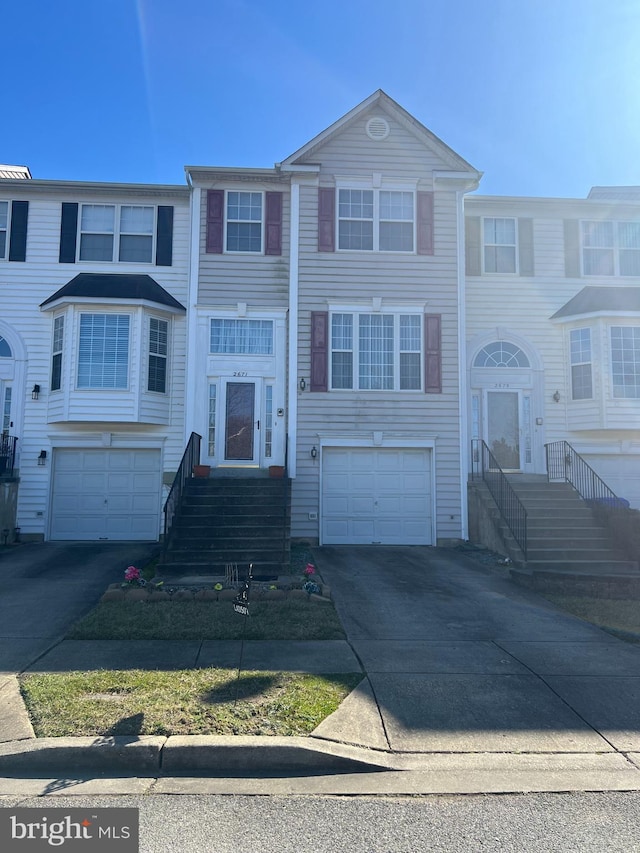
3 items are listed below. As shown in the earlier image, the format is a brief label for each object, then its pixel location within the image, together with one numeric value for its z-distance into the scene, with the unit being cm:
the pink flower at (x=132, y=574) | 863
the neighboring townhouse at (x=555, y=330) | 1461
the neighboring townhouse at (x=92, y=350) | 1401
